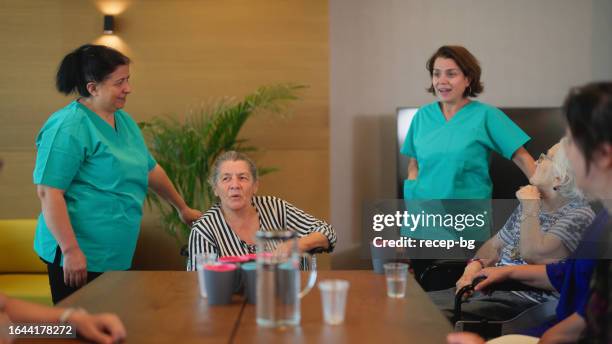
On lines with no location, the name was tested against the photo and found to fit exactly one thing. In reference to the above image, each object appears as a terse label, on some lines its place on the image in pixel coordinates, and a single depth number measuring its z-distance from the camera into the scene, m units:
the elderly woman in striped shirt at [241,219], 2.57
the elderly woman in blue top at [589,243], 1.50
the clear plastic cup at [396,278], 2.00
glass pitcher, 1.58
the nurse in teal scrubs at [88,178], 2.55
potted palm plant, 4.23
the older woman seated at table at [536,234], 2.48
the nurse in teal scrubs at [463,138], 3.12
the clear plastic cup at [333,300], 1.66
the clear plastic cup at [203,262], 1.92
